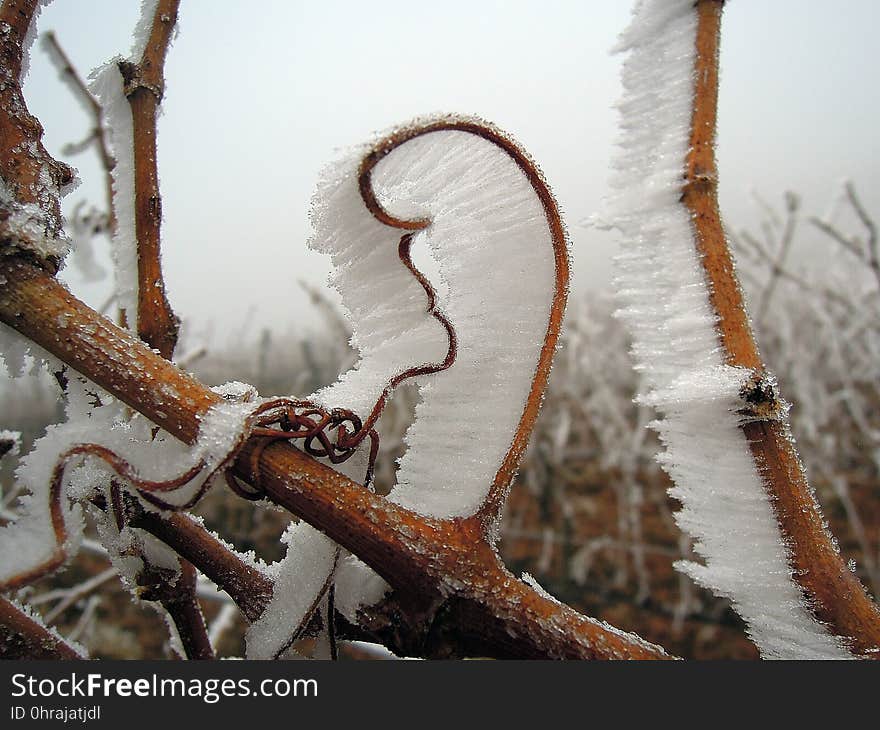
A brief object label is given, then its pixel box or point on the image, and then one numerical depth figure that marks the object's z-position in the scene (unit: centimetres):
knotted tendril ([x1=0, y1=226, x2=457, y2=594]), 13
